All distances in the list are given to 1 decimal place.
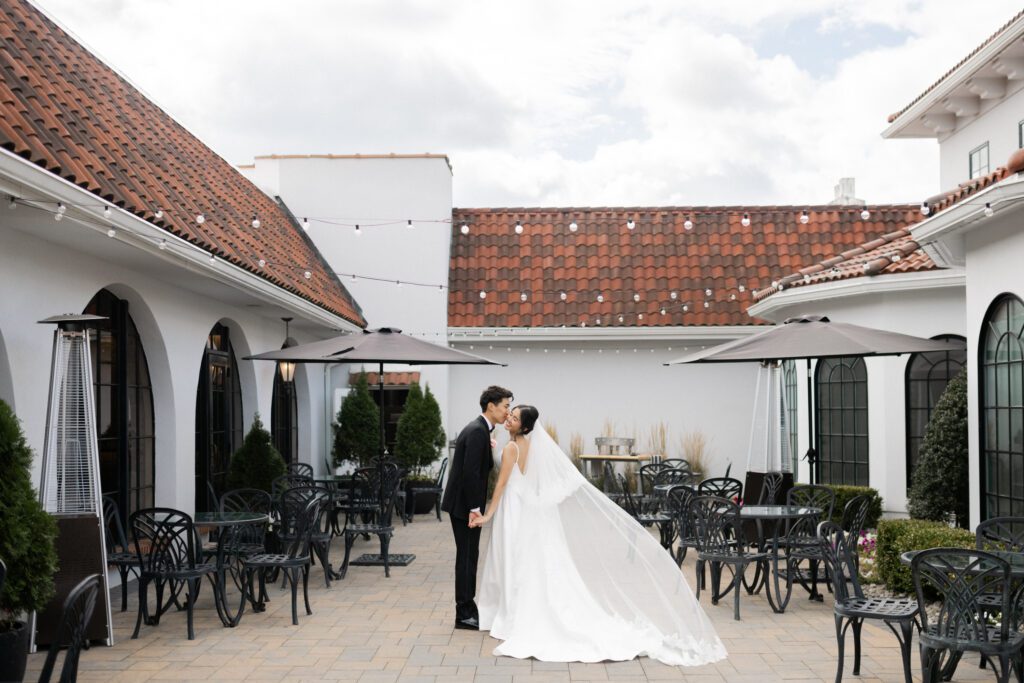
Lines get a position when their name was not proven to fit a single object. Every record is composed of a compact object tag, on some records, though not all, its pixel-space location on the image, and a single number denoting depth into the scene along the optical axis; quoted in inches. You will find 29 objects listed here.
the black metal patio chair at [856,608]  236.8
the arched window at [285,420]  634.2
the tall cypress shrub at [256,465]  470.0
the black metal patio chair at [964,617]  215.2
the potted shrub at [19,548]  228.8
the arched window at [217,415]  492.7
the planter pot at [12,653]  225.1
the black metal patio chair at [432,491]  644.7
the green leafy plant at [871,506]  508.7
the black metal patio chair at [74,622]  168.3
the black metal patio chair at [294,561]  329.1
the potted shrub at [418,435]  677.9
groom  317.1
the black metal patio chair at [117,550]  320.2
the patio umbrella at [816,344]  378.9
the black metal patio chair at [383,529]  421.4
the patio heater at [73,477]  285.9
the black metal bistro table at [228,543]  321.7
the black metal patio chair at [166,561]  307.1
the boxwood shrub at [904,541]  329.1
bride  281.1
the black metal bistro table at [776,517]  342.3
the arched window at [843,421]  546.0
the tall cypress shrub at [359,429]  682.8
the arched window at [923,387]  512.7
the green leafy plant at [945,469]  423.5
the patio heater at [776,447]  489.9
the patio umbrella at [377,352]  445.1
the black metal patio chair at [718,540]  339.3
